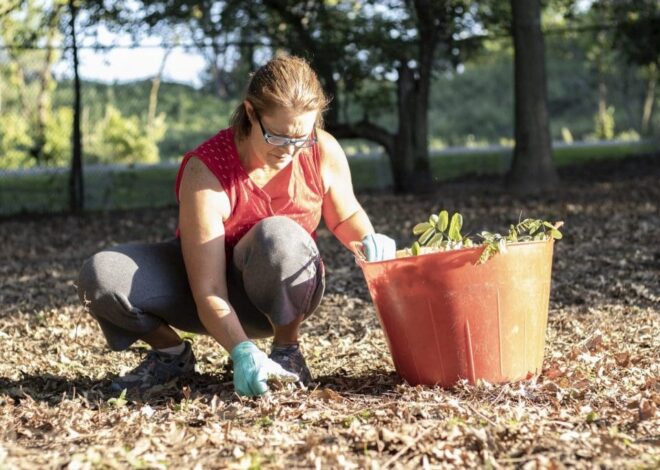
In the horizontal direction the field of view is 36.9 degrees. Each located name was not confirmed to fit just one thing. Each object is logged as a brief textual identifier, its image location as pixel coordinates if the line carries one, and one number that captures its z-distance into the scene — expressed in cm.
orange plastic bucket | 291
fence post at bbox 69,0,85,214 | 917
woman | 300
